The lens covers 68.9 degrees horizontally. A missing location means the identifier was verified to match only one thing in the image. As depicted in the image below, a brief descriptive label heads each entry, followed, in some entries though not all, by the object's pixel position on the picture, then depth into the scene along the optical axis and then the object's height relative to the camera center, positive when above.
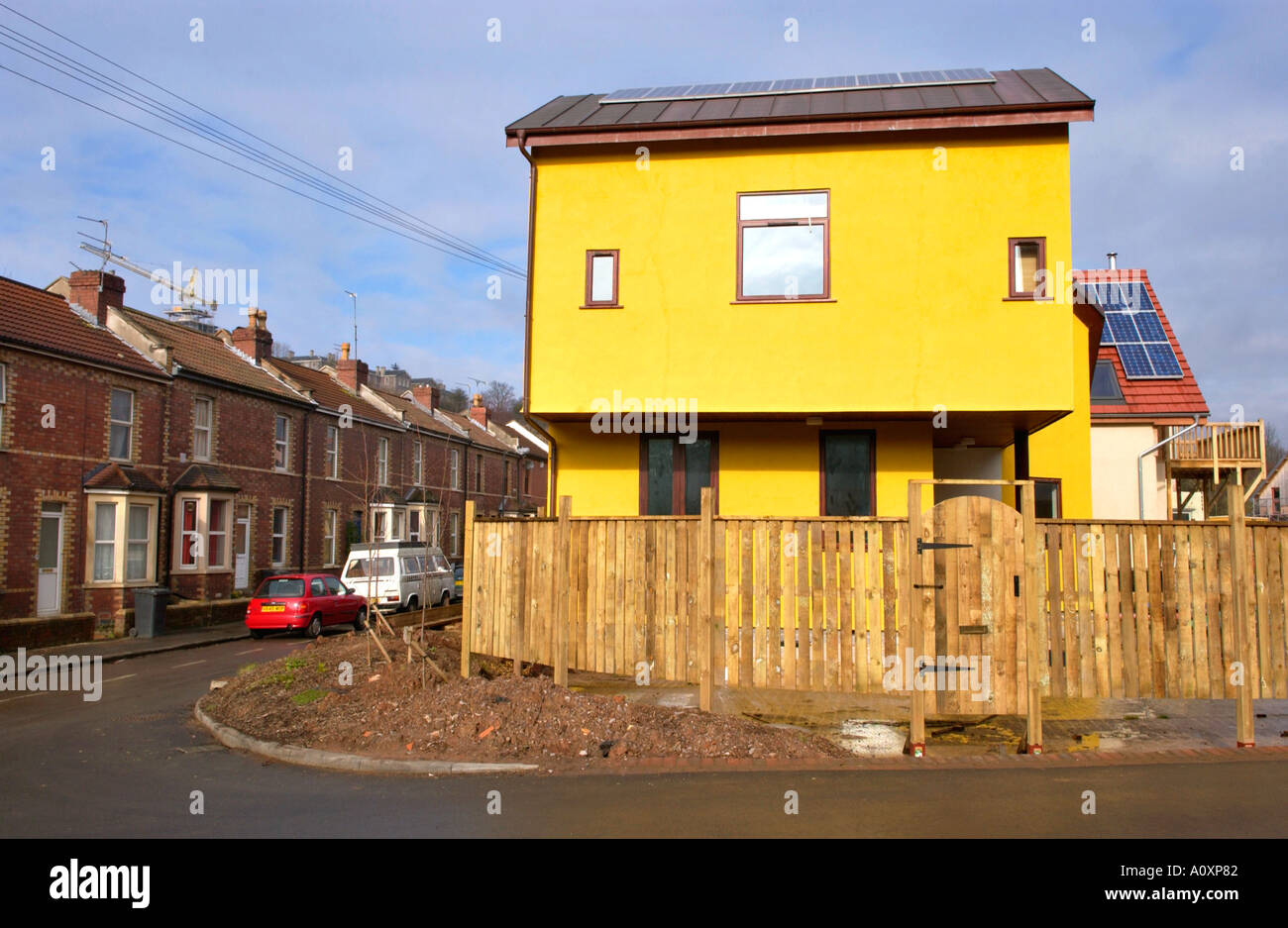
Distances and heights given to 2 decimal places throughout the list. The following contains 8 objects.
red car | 23.92 -2.20
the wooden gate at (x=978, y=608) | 8.73 -0.79
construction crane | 47.94 +11.04
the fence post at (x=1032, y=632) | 8.62 -1.00
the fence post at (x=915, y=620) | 8.68 -0.90
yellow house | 12.69 +3.37
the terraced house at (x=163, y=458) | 22.55 +1.91
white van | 27.91 -1.59
